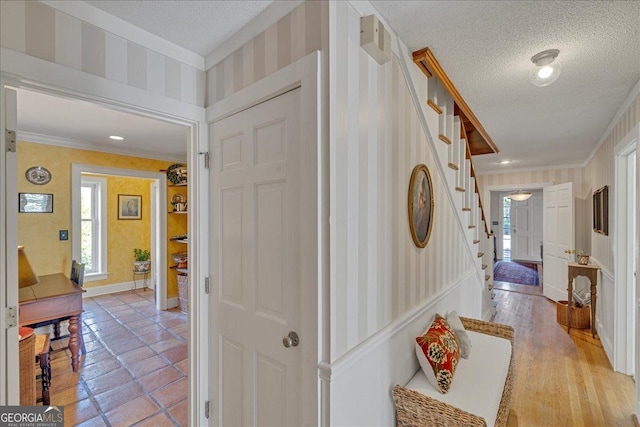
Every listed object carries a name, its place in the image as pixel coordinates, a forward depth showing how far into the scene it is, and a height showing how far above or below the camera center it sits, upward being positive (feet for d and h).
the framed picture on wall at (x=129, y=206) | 18.01 +0.56
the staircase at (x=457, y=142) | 6.55 +2.09
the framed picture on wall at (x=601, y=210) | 10.26 +0.06
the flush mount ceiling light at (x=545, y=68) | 5.56 +2.91
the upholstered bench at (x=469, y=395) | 4.53 -3.21
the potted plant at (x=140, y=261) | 18.10 -2.91
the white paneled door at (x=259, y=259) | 4.15 -0.74
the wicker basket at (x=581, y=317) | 12.26 -4.45
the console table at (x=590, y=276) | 11.75 -2.67
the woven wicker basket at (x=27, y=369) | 5.35 -2.91
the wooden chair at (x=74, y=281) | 9.10 -2.32
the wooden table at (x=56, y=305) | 7.68 -2.49
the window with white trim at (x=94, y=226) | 16.76 -0.63
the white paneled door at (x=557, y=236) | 15.60 -1.33
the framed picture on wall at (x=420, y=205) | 5.82 +0.18
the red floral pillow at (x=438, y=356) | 5.24 -2.71
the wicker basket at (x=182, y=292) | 13.85 -3.76
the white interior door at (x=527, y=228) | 28.63 -1.58
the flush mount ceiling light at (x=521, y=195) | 20.61 +1.26
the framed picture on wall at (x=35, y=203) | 11.02 +0.50
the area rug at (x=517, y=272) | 21.67 -5.02
